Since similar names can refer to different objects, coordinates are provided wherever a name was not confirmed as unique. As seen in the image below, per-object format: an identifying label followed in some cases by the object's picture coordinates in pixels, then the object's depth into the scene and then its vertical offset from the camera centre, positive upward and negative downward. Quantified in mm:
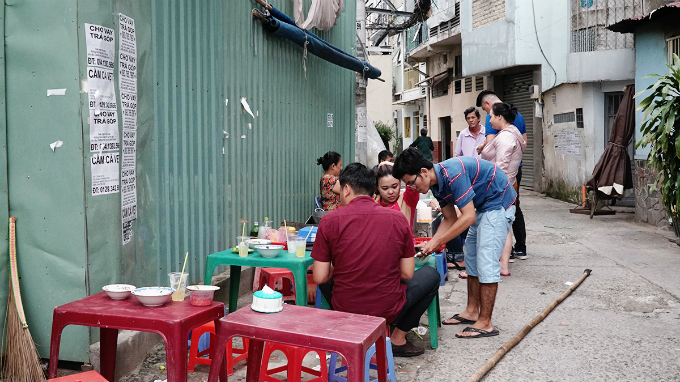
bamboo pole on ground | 4020 -1365
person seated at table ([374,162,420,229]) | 5082 -227
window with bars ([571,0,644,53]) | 14141 +3122
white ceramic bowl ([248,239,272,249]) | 4692 -606
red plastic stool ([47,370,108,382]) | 2939 -1008
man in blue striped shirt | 4469 -409
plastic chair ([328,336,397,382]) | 3471 -1242
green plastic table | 4332 -715
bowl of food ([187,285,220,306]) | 3223 -683
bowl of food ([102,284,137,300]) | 3248 -663
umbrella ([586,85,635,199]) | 11656 -71
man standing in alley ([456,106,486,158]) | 8047 +279
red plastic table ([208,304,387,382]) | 2674 -765
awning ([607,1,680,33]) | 9881 +2302
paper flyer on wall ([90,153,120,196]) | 3822 -54
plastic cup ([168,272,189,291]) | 3391 -644
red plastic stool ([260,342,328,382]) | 3662 -1220
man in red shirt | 3760 -561
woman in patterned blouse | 7359 -241
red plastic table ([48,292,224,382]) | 2908 -737
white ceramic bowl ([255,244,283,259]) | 4422 -628
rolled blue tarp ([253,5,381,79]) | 6852 +1462
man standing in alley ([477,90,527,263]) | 7622 +197
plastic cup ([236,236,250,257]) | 4570 -635
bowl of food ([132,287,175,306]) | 3115 -661
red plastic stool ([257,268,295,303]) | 5789 -1115
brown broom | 3527 -1010
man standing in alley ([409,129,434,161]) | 16516 +388
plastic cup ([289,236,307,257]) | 4516 -617
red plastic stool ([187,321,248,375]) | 4094 -1242
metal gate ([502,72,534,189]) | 18141 +1454
